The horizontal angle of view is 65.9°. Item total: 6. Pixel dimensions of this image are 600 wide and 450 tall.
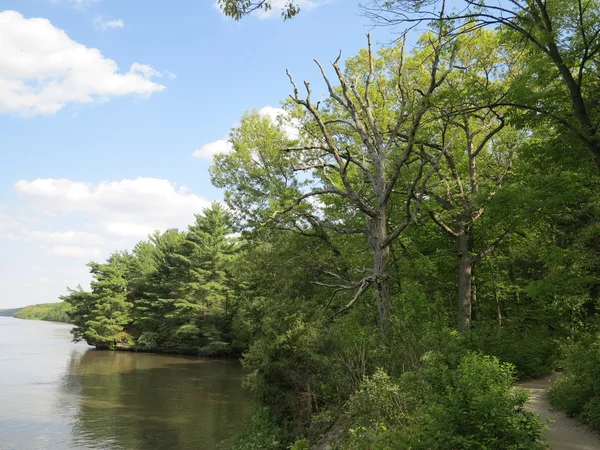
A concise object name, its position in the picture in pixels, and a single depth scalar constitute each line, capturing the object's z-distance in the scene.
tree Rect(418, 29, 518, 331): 14.66
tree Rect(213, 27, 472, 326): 12.72
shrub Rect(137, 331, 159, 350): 45.00
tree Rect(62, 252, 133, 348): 45.91
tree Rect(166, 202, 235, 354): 40.28
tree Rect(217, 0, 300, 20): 5.52
